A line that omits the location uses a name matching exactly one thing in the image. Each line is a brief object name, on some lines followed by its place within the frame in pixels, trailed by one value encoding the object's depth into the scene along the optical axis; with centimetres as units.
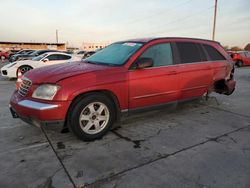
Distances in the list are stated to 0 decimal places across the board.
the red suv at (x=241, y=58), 2031
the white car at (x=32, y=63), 1105
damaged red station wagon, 336
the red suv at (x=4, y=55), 3477
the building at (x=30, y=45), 6082
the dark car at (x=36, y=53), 1788
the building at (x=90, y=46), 5631
